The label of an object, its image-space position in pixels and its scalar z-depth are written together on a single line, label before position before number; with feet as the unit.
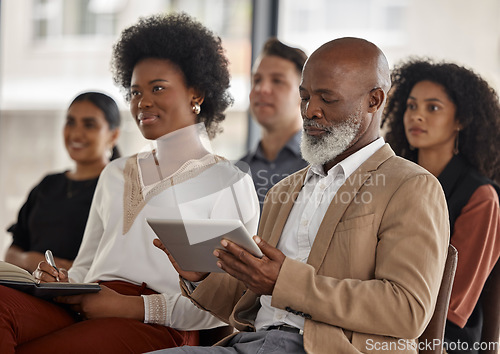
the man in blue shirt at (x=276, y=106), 11.27
